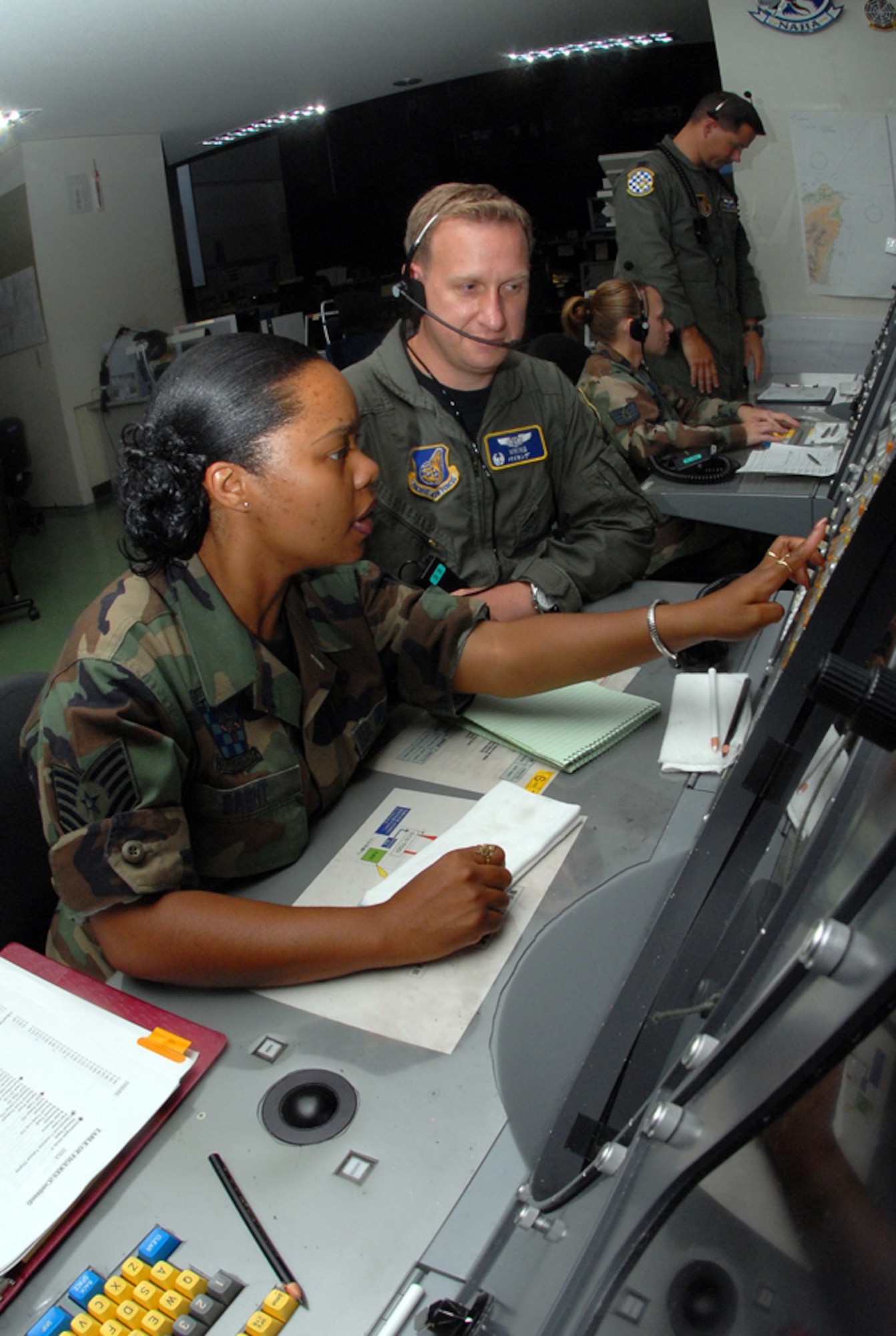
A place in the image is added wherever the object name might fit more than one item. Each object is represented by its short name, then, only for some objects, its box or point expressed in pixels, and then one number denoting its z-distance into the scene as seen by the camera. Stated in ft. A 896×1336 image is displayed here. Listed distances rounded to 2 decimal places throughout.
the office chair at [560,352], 9.15
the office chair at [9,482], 12.57
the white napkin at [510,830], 3.39
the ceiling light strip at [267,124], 15.75
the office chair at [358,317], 13.48
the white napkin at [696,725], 3.84
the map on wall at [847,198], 11.17
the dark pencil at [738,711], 3.93
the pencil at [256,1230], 2.19
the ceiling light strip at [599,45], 15.99
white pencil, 3.94
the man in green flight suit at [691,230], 9.78
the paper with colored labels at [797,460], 7.47
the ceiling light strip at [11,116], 10.66
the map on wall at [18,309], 12.69
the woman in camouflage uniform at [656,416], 8.00
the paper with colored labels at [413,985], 2.85
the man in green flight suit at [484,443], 5.18
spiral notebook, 4.03
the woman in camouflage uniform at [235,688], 3.00
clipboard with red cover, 2.34
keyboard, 2.12
